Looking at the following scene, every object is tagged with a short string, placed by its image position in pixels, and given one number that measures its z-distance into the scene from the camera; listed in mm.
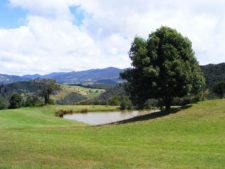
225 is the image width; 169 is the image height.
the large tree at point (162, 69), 36822
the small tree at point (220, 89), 57851
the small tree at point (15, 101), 95164
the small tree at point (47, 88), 88635
